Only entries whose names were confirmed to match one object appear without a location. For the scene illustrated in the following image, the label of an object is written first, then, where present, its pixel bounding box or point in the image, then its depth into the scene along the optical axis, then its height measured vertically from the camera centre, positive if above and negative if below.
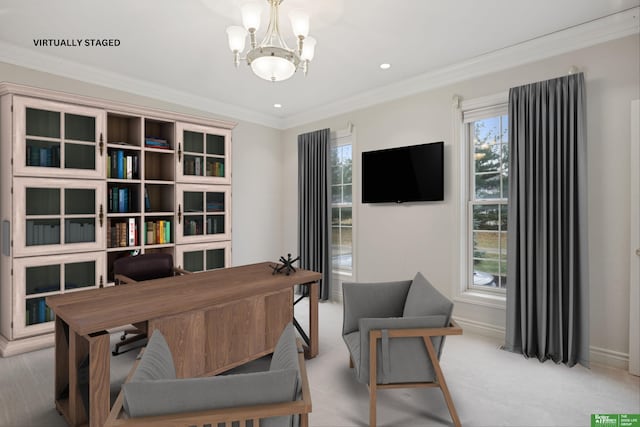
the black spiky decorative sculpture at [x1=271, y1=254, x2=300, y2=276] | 2.94 -0.48
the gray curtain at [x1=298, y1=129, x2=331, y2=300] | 4.77 +0.13
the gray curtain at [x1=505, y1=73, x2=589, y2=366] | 2.78 -0.09
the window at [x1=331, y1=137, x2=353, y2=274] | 4.77 +0.10
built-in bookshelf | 2.97 +0.19
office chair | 3.08 -0.54
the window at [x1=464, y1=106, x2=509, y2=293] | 3.42 +0.15
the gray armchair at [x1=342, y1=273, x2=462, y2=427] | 1.98 -0.80
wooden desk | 1.82 -0.70
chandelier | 2.05 +1.05
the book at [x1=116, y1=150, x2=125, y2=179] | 3.59 +0.49
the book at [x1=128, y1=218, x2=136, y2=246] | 3.65 -0.20
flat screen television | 3.72 +0.45
